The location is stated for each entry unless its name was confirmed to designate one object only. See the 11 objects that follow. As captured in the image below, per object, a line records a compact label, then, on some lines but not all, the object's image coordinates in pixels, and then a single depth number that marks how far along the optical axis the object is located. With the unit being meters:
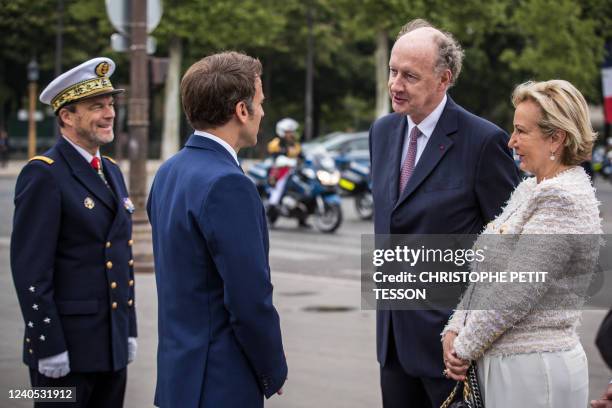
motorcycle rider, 16.98
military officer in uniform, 3.86
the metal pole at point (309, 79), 41.28
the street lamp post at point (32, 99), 35.78
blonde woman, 3.07
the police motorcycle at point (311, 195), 16.72
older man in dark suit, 3.60
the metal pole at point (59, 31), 36.97
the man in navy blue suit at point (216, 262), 3.04
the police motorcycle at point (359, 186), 19.12
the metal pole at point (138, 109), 11.45
